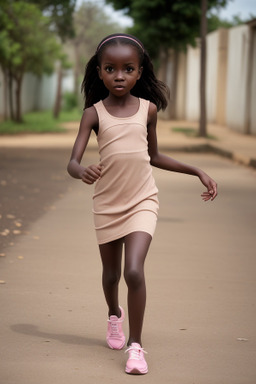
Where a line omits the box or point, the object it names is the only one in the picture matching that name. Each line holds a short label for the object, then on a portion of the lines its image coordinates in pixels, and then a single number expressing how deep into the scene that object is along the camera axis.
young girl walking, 4.24
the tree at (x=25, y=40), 31.98
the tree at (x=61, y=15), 37.59
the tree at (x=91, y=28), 78.00
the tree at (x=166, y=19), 34.53
